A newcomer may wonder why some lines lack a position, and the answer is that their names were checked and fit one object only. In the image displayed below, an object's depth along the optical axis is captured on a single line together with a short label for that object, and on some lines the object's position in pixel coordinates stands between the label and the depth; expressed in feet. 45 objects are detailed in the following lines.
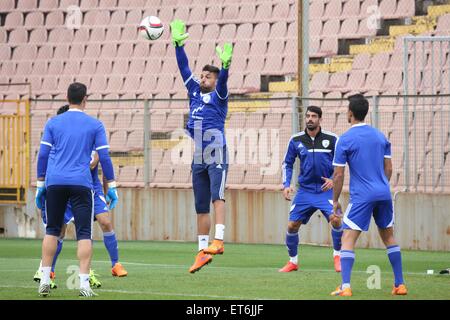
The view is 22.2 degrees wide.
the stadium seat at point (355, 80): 77.05
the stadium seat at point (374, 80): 75.51
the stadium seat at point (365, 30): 79.41
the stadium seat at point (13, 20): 98.37
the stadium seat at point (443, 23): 75.51
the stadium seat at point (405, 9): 78.28
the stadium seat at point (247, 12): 86.38
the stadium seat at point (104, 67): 91.20
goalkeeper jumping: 45.27
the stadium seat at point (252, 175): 70.74
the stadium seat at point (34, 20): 97.35
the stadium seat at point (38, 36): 96.32
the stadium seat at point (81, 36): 94.58
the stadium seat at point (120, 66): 90.38
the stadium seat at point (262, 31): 84.33
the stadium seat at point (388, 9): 79.10
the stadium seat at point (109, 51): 91.97
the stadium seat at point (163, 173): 74.28
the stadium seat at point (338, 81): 77.92
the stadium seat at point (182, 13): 90.27
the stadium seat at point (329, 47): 80.74
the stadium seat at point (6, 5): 99.45
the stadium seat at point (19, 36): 97.09
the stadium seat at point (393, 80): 74.49
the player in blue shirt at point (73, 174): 37.68
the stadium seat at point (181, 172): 74.18
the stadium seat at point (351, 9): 80.64
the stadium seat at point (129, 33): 92.07
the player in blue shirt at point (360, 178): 38.40
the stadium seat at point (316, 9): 82.28
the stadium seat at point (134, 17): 92.94
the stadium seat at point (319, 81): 78.59
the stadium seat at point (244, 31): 85.46
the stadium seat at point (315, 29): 81.97
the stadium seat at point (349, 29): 80.38
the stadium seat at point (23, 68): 95.35
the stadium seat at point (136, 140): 75.05
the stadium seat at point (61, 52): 94.58
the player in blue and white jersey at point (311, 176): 49.96
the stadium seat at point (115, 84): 89.66
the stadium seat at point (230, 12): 87.30
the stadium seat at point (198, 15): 89.15
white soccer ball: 51.84
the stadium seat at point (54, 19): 96.77
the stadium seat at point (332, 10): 81.51
